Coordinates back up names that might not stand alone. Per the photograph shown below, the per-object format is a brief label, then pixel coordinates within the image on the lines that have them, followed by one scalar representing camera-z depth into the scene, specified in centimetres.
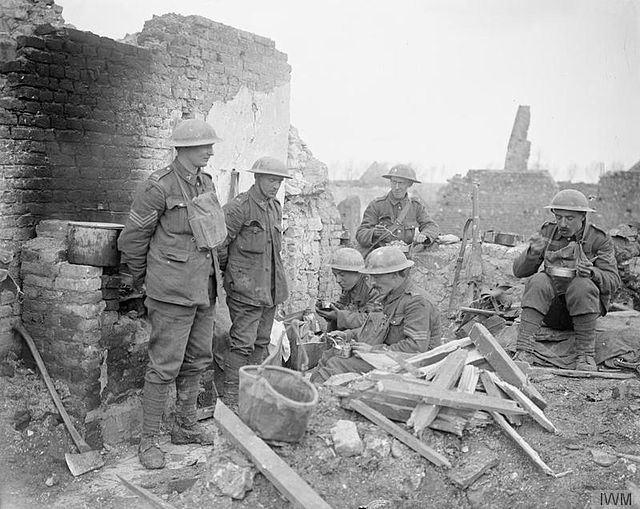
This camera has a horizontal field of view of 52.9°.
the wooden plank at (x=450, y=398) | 373
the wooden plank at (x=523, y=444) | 361
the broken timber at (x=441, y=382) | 372
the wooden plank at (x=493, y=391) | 395
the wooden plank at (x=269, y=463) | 312
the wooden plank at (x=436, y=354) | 437
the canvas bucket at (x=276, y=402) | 335
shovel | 437
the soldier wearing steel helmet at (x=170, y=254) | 441
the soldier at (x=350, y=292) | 596
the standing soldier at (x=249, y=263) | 529
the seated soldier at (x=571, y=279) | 570
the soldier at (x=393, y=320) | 468
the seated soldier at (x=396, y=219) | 741
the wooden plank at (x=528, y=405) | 398
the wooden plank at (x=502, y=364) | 425
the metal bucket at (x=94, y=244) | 469
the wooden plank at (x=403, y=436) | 361
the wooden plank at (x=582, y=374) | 529
